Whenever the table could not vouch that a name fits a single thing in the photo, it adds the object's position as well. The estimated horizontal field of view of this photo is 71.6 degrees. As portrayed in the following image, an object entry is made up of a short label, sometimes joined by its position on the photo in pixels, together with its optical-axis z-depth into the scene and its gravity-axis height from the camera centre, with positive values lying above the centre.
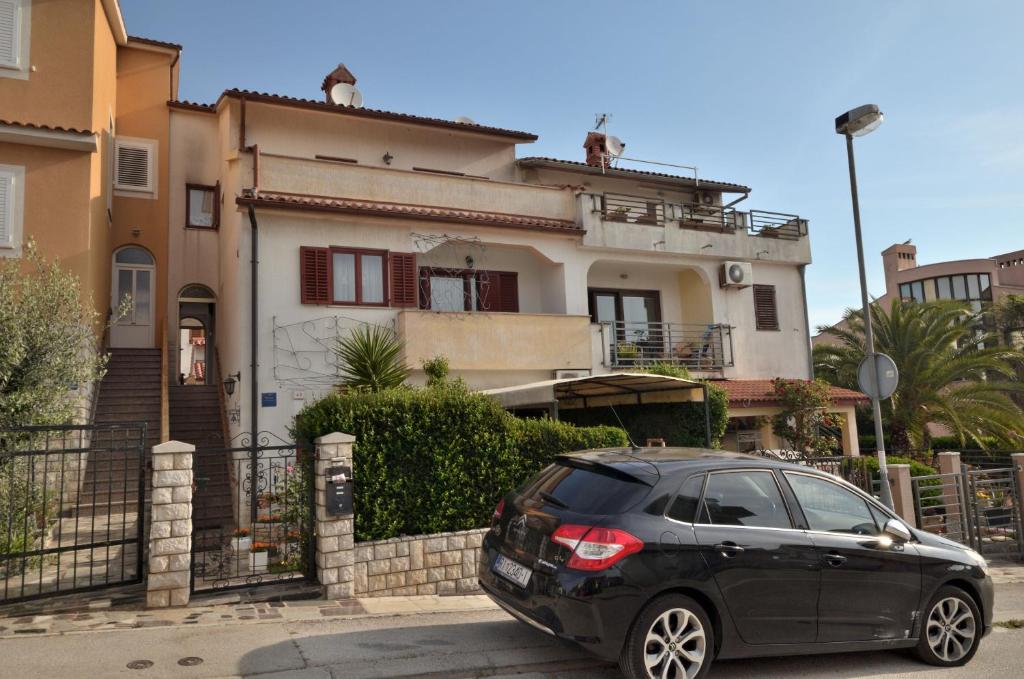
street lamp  9.75 +2.98
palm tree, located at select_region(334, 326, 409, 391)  11.69 +0.78
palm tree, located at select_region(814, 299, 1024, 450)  20.17 +0.34
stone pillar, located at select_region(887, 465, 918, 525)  11.33 -1.61
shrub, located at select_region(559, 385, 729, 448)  14.66 -0.41
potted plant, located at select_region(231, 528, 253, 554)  9.10 -1.58
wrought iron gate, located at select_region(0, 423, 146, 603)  6.95 -1.18
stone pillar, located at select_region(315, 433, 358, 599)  7.54 -1.33
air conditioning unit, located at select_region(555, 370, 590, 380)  15.96 +0.70
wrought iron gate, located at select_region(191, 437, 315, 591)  7.69 -1.45
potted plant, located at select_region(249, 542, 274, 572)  8.06 -1.59
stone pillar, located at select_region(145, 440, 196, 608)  6.83 -1.03
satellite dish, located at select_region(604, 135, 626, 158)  21.55 +7.78
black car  4.76 -1.21
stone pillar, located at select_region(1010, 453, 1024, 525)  12.40 -1.58
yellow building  12.61 +5.22
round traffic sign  9.45 +0.20
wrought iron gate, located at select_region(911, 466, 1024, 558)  11.83 -2.08
